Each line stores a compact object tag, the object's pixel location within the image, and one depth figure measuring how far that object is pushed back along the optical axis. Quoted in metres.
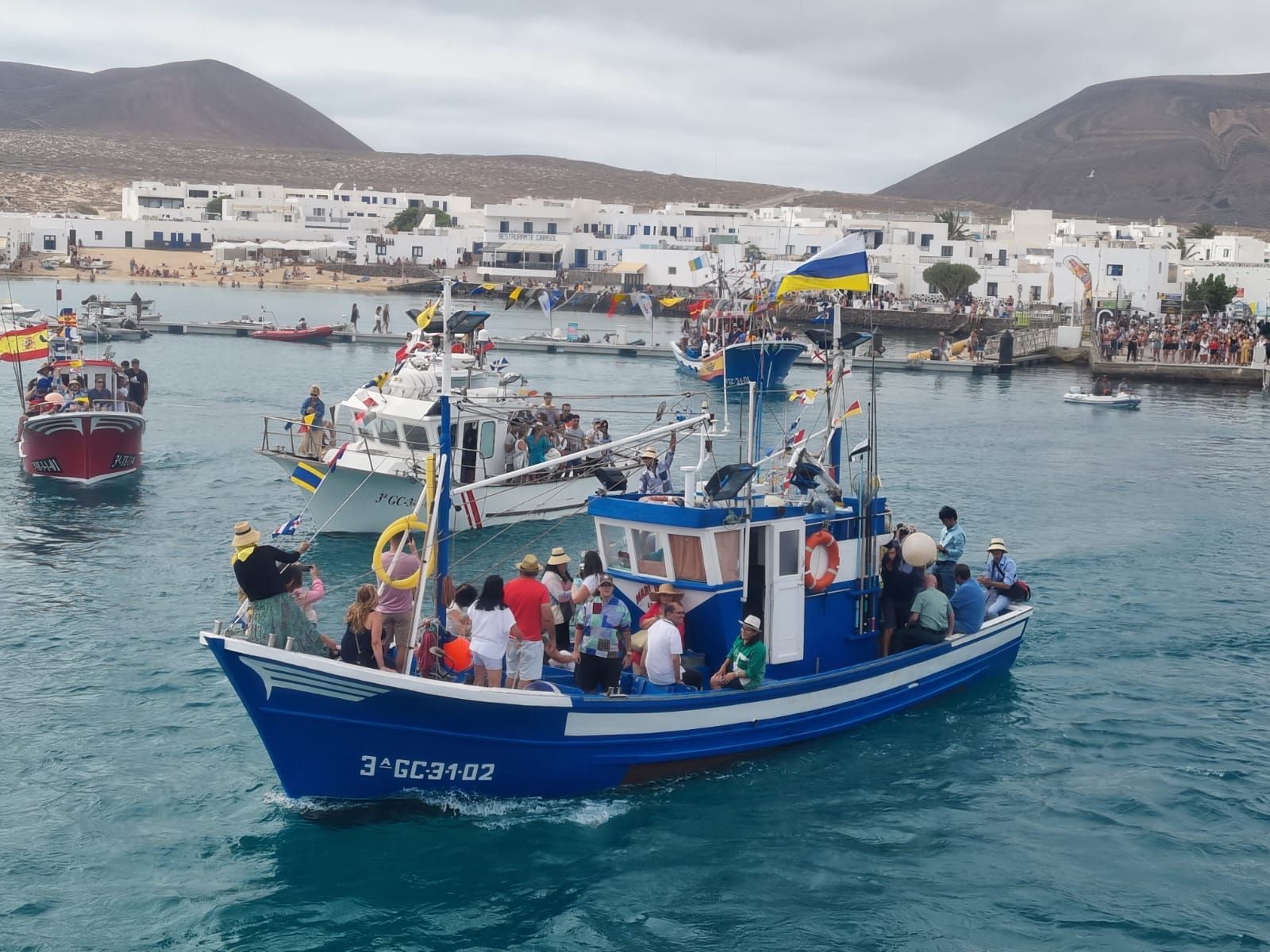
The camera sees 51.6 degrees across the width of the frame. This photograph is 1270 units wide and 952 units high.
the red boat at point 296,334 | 68.81
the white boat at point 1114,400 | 51.62
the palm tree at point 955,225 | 118.76
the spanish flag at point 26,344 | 31.73
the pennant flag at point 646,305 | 60.76
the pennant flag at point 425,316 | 24.69
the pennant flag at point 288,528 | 15.59
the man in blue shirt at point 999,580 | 18.36
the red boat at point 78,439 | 28.86
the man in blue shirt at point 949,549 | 17.81
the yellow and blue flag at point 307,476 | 25.94
